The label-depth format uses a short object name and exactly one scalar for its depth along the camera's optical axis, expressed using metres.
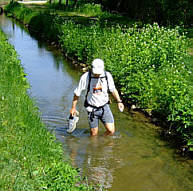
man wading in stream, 7.34
